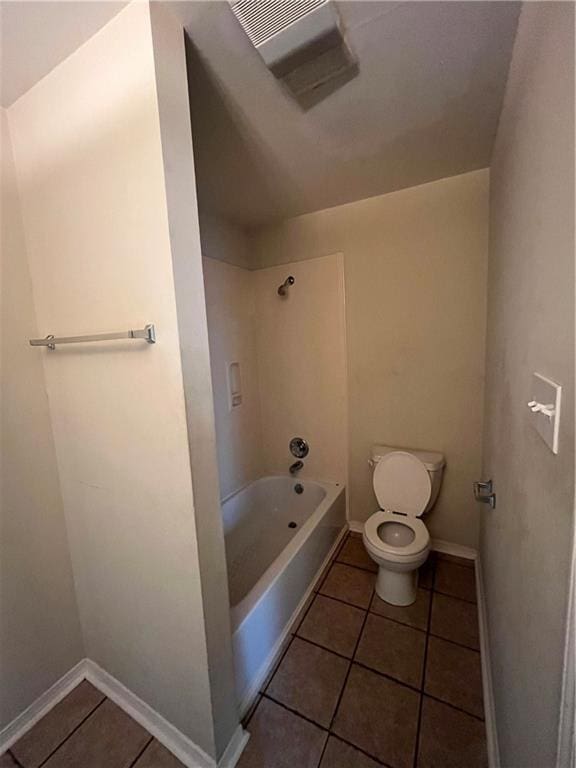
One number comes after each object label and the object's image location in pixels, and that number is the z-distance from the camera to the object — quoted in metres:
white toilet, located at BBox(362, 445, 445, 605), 1.60
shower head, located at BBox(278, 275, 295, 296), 2.23
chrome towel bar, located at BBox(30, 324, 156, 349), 0.84
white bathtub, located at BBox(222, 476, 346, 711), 1.28
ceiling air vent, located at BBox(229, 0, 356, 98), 0.75
